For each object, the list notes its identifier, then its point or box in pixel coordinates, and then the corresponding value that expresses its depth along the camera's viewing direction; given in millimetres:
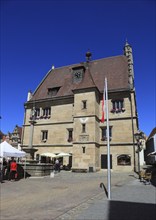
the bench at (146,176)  15477
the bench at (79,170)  28984
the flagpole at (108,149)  9114
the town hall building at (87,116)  30422
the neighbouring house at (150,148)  38516
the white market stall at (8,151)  17223
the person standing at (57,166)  28203
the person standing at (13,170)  17598
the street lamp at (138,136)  22516
